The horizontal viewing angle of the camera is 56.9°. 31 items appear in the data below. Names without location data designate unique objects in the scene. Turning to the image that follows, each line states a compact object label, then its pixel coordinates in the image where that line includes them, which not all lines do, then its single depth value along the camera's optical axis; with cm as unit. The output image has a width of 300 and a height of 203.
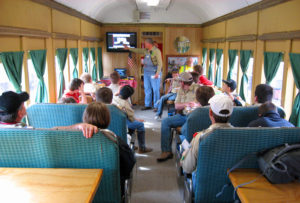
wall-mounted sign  1018
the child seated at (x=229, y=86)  513
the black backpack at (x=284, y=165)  192
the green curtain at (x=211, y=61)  882
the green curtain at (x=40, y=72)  462
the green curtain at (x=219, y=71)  792
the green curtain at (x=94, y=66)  880
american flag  989
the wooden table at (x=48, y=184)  171
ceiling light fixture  759
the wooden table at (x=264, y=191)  180
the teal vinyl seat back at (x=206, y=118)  353
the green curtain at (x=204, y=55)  987
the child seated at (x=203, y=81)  715
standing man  796
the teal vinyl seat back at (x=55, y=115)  355
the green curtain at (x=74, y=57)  658
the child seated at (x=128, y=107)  446
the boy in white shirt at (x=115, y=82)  621
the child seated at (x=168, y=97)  644
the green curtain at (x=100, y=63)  969
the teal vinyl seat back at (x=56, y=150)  222
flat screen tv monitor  984
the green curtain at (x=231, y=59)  672
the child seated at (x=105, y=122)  248
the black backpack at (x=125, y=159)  247
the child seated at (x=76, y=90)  487
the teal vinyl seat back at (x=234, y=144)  223
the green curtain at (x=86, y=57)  775
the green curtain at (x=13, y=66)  365
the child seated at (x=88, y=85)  595
